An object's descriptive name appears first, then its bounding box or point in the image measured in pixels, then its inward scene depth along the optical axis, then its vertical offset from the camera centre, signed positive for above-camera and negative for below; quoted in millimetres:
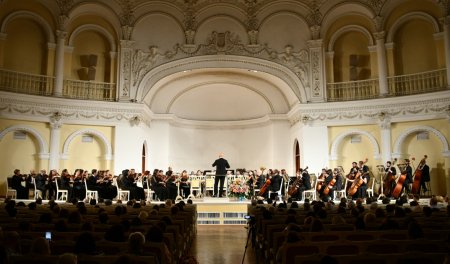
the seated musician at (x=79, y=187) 15719 +14
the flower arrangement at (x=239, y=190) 16938 -111
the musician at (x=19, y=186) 15680 +53
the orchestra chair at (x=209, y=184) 19359 +157
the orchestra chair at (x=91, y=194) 15982 -263
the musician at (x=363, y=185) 15901 +87
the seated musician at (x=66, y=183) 16000 +170
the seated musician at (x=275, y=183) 16938 +176
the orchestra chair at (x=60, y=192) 15802 -182
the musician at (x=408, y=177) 15469 +385
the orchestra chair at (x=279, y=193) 17094 -240
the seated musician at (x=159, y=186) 16609 +54
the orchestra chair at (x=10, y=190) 15820 -102
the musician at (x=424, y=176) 15794 +432
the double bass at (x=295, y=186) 16734 +52
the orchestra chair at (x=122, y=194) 16381 -271
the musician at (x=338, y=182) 16547 +212
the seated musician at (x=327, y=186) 16391 +50
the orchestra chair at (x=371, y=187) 17266 +11
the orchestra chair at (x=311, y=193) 17297 -247
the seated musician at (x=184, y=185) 17672 +100
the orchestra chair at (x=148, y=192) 17339 -203
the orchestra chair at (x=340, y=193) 16906 -240
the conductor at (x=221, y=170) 18734 +792
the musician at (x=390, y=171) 16078 +641
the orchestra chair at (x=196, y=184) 19344 +132
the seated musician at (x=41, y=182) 16031 +211
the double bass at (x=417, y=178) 15664 +352
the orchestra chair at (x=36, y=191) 16016 -142
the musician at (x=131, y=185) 16203 +92
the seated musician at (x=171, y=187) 16730 +13
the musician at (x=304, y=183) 16797 +174
